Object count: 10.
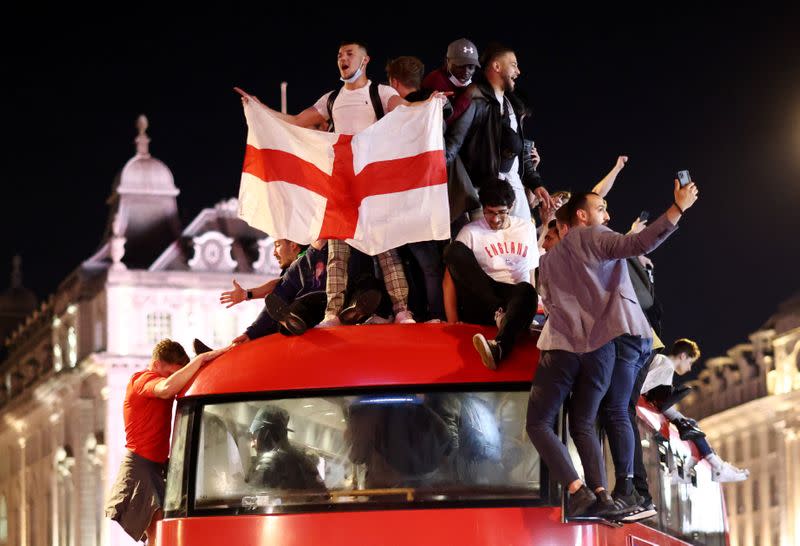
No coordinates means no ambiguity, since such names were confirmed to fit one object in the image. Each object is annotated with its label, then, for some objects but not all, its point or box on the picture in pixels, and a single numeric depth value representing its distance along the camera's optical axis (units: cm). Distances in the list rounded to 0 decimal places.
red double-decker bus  1500
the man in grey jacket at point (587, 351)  1473
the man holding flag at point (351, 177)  1711
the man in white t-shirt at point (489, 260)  1656
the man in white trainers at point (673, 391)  1833
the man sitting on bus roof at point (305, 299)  1652
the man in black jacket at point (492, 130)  1753
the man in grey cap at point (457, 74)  1755
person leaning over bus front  1628
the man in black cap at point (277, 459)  1545
